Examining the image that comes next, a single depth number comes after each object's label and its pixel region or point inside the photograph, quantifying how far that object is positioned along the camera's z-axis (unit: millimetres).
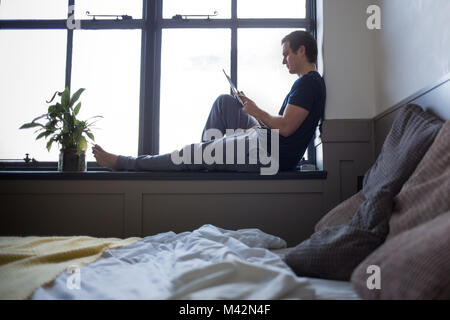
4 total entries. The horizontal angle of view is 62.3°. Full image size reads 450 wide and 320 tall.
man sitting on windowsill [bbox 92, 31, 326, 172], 1853
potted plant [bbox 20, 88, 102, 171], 2041
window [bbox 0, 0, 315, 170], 2426
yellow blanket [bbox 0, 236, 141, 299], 648
